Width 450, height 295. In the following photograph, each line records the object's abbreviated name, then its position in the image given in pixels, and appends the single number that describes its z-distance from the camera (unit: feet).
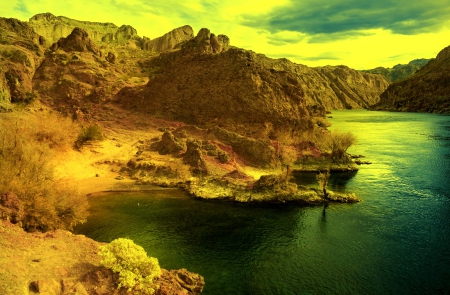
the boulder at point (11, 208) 49.29
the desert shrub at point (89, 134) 126.48
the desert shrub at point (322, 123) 278.46
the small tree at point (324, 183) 97.14
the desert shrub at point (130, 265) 39.17
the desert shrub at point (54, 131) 112.27
